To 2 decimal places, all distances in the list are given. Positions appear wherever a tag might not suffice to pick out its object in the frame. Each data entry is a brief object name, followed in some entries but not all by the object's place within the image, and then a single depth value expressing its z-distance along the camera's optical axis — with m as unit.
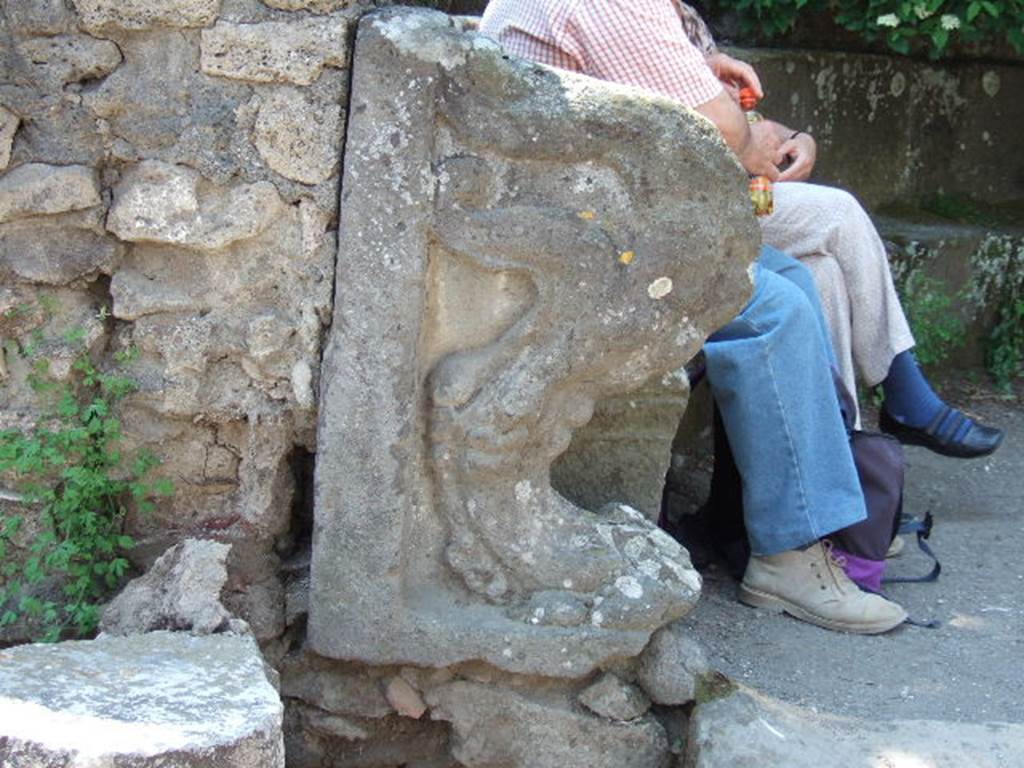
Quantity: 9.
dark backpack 3.29
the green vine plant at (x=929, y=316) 5.12
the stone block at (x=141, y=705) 2.04
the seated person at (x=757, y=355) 3.07
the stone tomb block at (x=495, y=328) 2.55
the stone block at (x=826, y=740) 2.69
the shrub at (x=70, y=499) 2.69
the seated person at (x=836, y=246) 3.63
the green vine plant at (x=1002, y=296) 5.43
